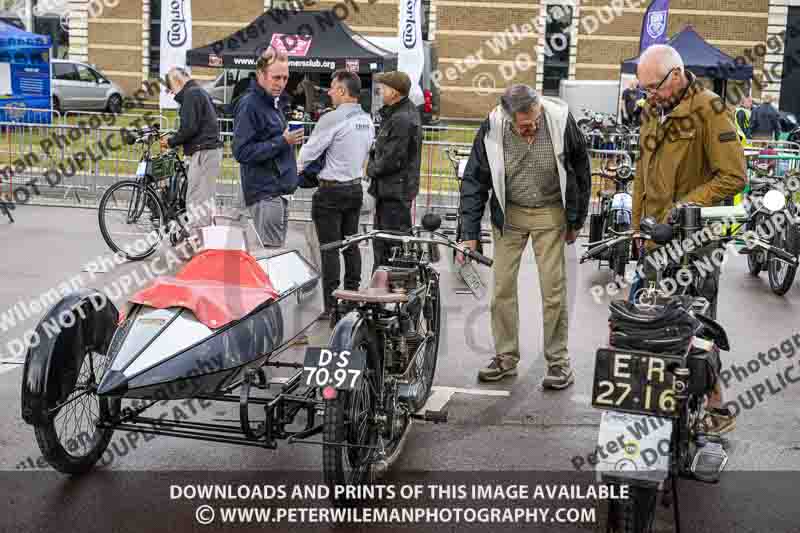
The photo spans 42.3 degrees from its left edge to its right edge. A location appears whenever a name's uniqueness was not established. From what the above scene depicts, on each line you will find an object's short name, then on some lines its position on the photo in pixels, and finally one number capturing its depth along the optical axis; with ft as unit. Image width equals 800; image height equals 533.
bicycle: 36.86
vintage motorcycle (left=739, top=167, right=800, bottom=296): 32.30
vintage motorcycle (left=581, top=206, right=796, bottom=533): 12.73
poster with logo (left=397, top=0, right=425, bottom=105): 79.51
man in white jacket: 20.71
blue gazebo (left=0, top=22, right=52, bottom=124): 80.64
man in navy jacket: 24.38
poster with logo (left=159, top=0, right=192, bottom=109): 65.36
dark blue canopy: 80.12
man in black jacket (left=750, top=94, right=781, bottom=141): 79.15
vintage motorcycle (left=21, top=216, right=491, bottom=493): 14.48
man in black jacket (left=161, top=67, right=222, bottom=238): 34.76
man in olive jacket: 17.90
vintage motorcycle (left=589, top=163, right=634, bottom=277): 34.50
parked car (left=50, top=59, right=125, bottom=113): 105.50
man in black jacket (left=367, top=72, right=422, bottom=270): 25.80
